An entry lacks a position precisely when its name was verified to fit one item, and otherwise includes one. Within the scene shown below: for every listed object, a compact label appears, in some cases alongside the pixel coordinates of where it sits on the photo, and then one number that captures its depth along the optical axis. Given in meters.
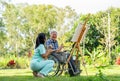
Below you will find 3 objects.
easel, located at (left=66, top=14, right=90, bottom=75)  8.52
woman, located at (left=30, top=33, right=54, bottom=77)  8.55
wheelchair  8.92
